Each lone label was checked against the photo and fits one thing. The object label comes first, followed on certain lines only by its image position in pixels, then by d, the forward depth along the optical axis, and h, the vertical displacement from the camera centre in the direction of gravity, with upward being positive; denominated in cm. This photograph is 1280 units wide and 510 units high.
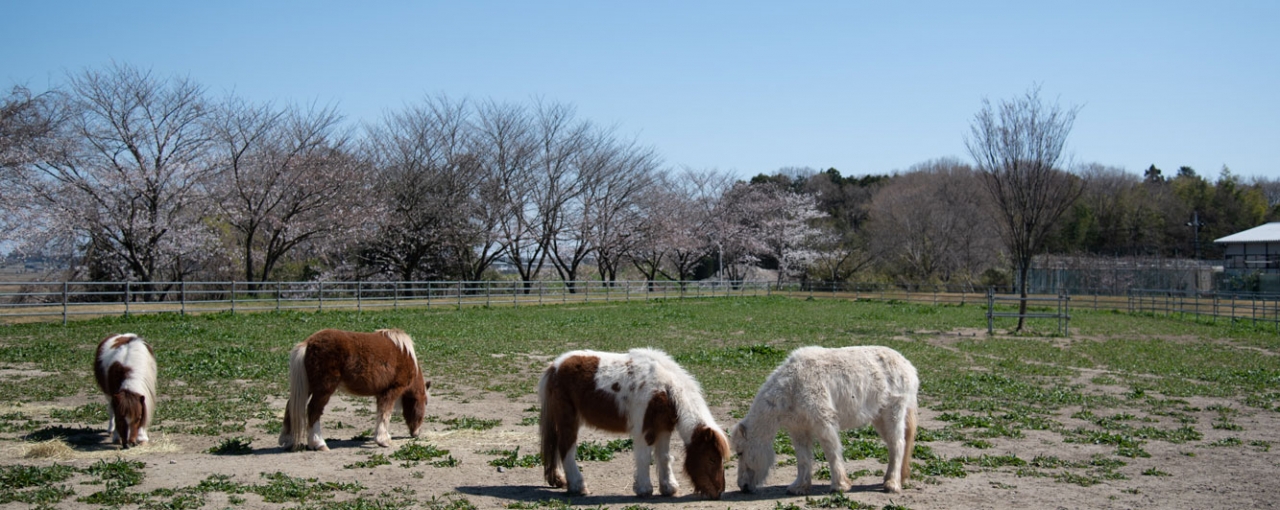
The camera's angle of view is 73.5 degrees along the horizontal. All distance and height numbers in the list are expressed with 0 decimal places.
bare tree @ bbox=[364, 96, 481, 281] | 3966 +327
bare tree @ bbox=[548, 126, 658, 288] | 4603 +309
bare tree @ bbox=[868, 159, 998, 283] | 5594 +221
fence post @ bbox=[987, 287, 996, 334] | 2400 -110
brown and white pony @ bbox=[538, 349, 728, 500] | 624 -110
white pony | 650 -109
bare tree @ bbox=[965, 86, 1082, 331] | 2595 +271
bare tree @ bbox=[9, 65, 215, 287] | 2792 +241
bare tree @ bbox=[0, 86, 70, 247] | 2575 +365
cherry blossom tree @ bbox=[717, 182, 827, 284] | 5988 +296
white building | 5209 +131
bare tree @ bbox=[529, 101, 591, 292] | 4456 +381
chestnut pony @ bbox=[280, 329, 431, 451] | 796 -108
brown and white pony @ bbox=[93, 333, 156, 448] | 798 -114
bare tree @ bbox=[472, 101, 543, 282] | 4197 +390
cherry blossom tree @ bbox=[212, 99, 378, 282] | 3195 +292
